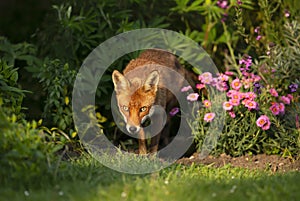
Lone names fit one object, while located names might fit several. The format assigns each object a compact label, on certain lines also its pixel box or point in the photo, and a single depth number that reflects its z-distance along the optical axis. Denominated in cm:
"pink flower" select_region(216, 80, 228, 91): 1301
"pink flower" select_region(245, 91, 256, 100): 1266
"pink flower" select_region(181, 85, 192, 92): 1327
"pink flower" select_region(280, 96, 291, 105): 1303
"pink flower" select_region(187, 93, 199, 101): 1294
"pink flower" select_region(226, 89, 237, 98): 1283
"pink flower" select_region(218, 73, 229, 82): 1302
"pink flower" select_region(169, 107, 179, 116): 1351
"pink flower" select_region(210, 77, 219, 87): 1310
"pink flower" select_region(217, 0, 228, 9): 1569
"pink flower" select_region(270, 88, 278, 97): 1287
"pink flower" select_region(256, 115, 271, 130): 1247
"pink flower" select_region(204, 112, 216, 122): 1265
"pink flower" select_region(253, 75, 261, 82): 1305
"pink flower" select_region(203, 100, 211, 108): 1288
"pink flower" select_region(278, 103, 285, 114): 1274
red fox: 1256
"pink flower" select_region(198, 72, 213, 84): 1306
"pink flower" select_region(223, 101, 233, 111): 1262
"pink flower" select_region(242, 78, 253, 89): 1291
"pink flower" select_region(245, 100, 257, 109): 1261
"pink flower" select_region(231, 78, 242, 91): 1293
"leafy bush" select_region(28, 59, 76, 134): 1348
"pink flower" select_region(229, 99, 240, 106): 1263
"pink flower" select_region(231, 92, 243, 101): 1274
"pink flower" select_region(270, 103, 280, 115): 1266
